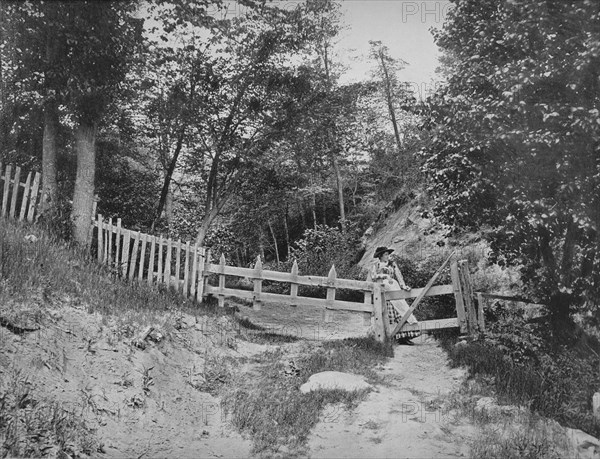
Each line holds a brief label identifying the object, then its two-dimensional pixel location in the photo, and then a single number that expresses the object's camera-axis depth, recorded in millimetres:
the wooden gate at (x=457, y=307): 8828
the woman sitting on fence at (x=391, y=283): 9670
